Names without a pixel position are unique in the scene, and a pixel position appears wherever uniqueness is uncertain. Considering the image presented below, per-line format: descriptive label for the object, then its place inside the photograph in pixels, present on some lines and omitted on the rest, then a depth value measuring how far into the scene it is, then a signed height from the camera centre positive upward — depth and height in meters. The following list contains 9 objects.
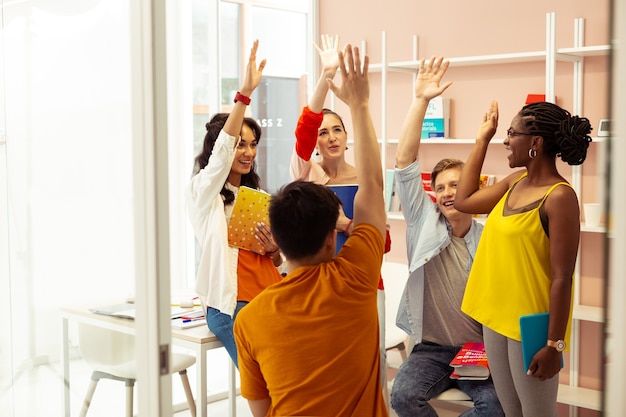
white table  1.88 -0.70
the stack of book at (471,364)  2.76 -0.79
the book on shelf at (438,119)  4.23 +0.18
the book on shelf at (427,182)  4.21 -0.18
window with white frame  4.98 +0.60
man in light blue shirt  2.88 -0.57
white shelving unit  3.52 +0.33
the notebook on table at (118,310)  1.81 -0.40
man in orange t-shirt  1.74 -0.38
